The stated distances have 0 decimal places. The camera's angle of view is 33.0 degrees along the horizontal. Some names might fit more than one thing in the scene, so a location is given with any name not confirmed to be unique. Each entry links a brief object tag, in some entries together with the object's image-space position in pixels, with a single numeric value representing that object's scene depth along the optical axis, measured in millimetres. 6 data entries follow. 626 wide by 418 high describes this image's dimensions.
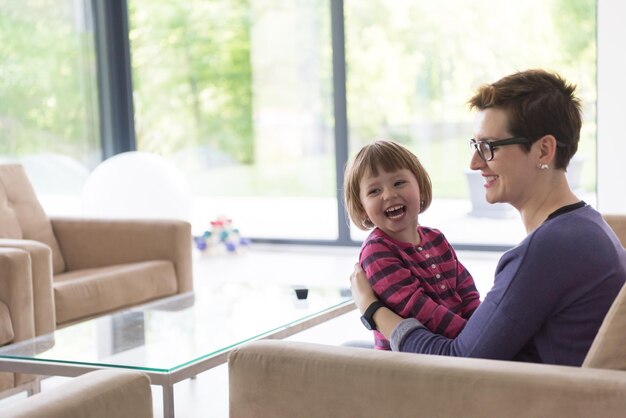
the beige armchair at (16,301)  3664
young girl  2240
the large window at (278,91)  6406
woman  1846
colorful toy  6949
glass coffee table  3023
